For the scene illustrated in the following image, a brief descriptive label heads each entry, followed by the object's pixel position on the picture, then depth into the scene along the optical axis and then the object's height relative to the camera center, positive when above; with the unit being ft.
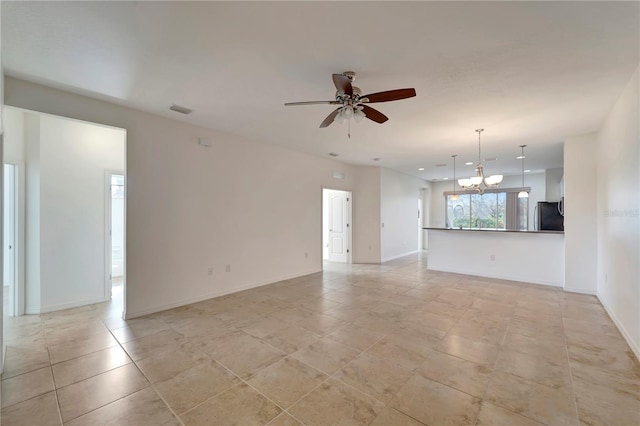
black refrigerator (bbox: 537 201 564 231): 20.52 -0.25
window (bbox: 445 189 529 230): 30.09 +0.32
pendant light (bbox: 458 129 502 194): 15.37 +2.03
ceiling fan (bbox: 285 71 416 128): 7.42 +3.44
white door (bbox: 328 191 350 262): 24.89 -1.22
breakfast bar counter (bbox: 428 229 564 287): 17.12 -2.95
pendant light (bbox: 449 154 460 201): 20.52 +4.42
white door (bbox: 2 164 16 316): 11.71 -0.39
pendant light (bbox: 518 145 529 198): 19.85 +1.60
